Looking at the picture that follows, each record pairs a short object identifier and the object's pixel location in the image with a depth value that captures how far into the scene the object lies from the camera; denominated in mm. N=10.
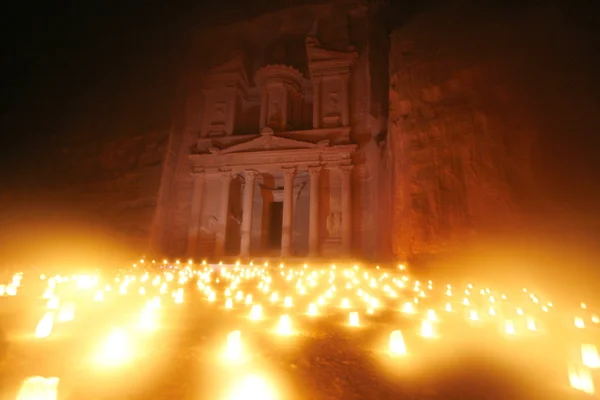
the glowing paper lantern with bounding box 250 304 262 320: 4914
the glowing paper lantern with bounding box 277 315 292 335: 4188
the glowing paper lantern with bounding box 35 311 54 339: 3650
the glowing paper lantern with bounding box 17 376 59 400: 1783
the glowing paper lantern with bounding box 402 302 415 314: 5822
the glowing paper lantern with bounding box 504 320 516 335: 4496
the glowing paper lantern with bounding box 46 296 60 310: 5032
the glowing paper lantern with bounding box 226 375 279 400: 2338
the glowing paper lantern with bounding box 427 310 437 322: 5251
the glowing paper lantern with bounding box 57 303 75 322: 4406
